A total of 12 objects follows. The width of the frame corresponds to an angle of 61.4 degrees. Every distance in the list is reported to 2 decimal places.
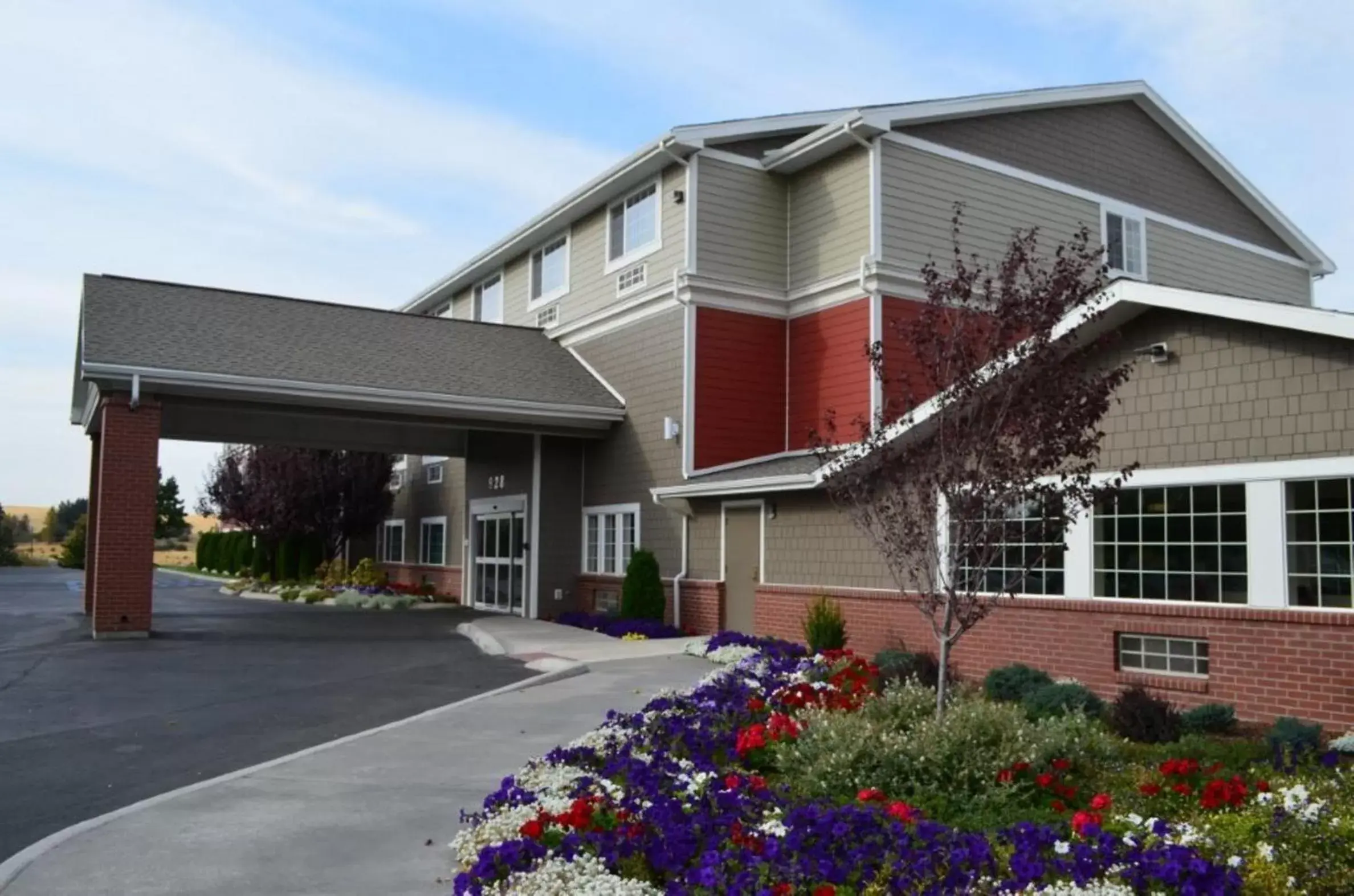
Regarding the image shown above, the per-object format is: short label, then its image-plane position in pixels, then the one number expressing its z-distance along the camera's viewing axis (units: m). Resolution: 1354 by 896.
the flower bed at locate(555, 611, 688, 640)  18.56
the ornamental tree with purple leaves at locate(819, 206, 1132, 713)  8.14
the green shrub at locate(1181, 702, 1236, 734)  10.02
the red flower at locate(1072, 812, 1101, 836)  5.50
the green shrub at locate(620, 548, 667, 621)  19.61
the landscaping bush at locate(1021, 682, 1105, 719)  10.41
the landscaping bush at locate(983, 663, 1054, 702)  11.33
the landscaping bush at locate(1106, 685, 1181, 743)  9.56
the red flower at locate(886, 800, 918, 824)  6.22
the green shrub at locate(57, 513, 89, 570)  54.12
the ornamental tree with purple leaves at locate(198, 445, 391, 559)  32.66
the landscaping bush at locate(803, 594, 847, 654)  15.14
